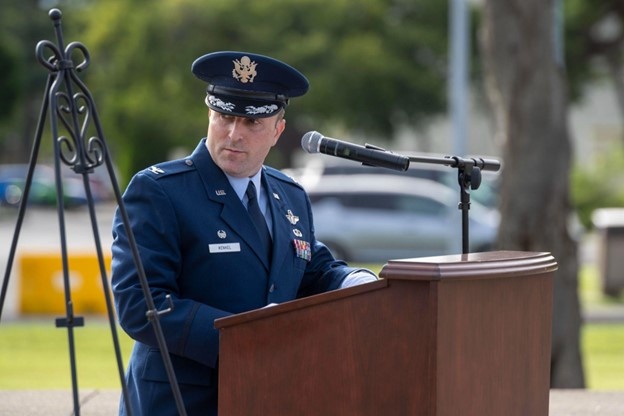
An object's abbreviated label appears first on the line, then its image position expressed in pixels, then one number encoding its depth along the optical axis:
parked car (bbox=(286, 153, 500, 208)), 46.66
